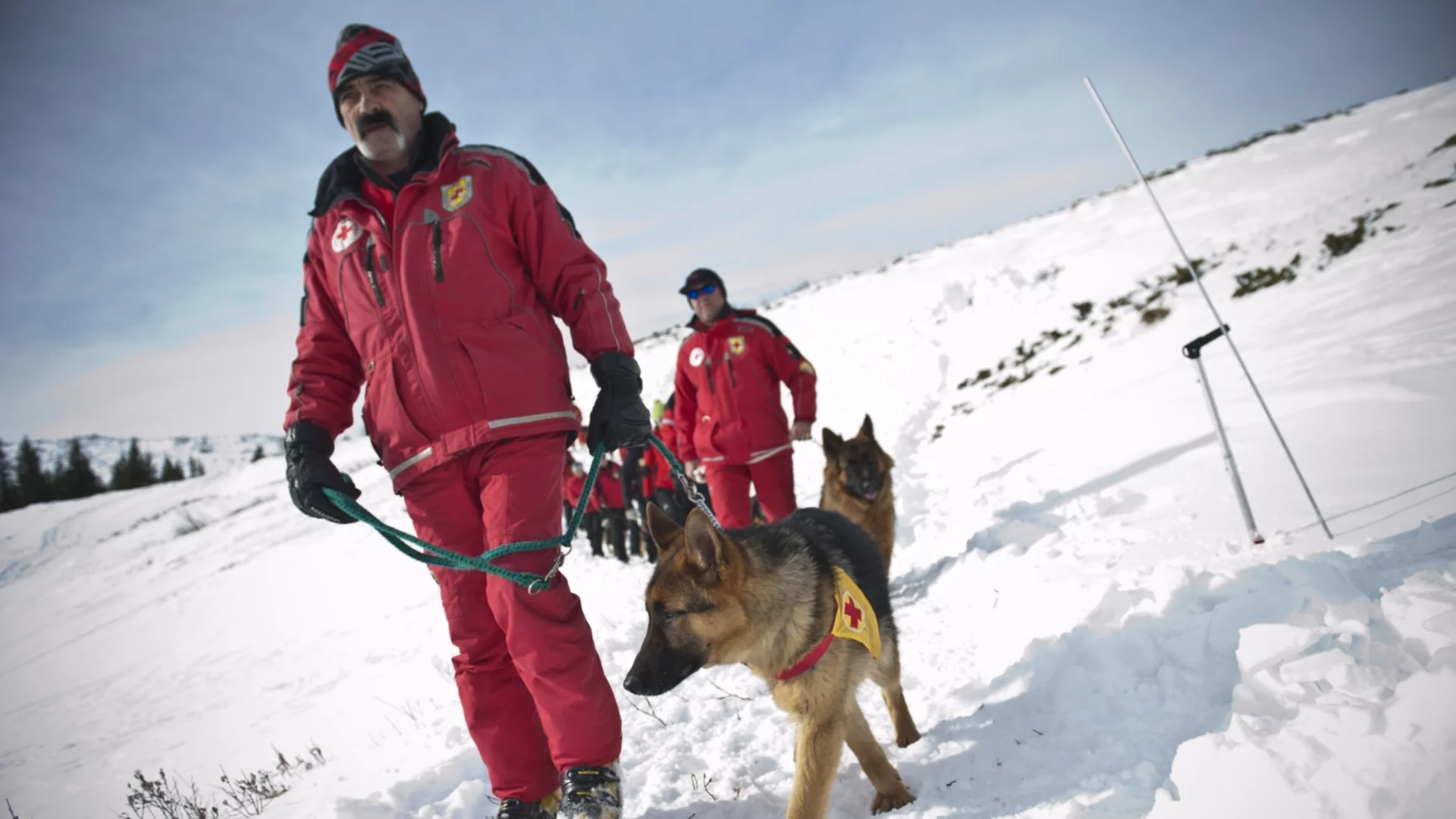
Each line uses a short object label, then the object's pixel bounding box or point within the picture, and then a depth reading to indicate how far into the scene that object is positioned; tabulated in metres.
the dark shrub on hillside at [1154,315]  9.46
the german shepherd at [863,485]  5.44
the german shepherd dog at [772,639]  2.45
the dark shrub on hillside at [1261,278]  8.32
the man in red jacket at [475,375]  2.28
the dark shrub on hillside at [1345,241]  8.03
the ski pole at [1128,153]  3.54
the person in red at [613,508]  11.34
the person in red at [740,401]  5.27
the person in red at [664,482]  8.34
